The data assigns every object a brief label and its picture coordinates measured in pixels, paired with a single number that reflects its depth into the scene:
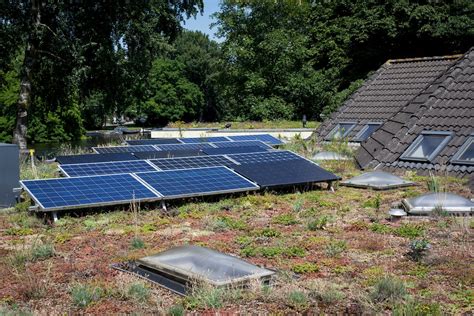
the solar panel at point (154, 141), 21.53
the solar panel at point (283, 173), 13.12
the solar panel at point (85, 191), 10.28
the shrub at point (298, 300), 6.02
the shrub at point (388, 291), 6.16
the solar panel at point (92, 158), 14.75
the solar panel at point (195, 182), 11.73
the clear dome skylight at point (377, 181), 13.45
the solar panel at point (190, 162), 14.09
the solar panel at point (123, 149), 17.94
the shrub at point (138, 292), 6.22
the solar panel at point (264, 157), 14.95
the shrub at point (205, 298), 5.93
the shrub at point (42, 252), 8.01
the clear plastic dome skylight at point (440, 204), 10.34
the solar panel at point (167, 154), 16.64
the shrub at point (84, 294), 6.08
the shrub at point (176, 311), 5.64
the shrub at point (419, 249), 7.68
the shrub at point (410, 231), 9.14
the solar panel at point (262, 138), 22.55
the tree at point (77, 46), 22.08
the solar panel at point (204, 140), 21.72
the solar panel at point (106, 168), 12.97
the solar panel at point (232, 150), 17.04
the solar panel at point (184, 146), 19.00
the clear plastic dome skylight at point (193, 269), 6.48
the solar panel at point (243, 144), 19.36
